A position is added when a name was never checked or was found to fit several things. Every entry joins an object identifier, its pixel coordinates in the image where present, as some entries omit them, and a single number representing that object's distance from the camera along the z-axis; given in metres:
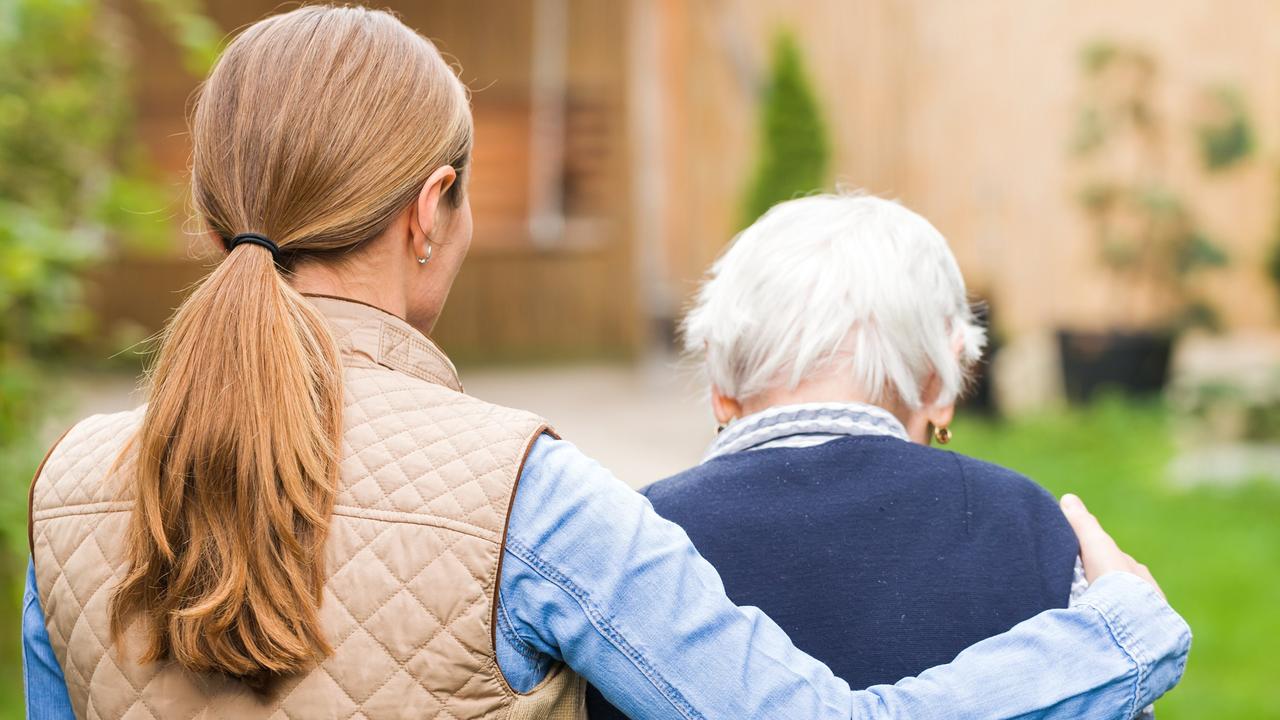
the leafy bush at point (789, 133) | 8.73
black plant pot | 8.46
